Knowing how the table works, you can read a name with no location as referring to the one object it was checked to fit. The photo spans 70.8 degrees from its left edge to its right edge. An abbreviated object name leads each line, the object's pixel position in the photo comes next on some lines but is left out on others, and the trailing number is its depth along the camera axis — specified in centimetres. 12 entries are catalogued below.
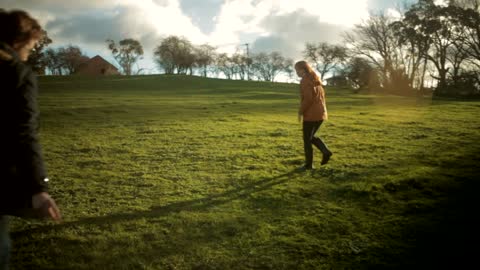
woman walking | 811
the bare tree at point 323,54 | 9059
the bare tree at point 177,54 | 8925
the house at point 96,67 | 9275
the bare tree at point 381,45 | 5861
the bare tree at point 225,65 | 10825
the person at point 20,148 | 243
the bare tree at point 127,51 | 9569
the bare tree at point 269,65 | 11944
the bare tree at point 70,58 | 9188
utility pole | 10928
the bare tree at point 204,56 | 9325
